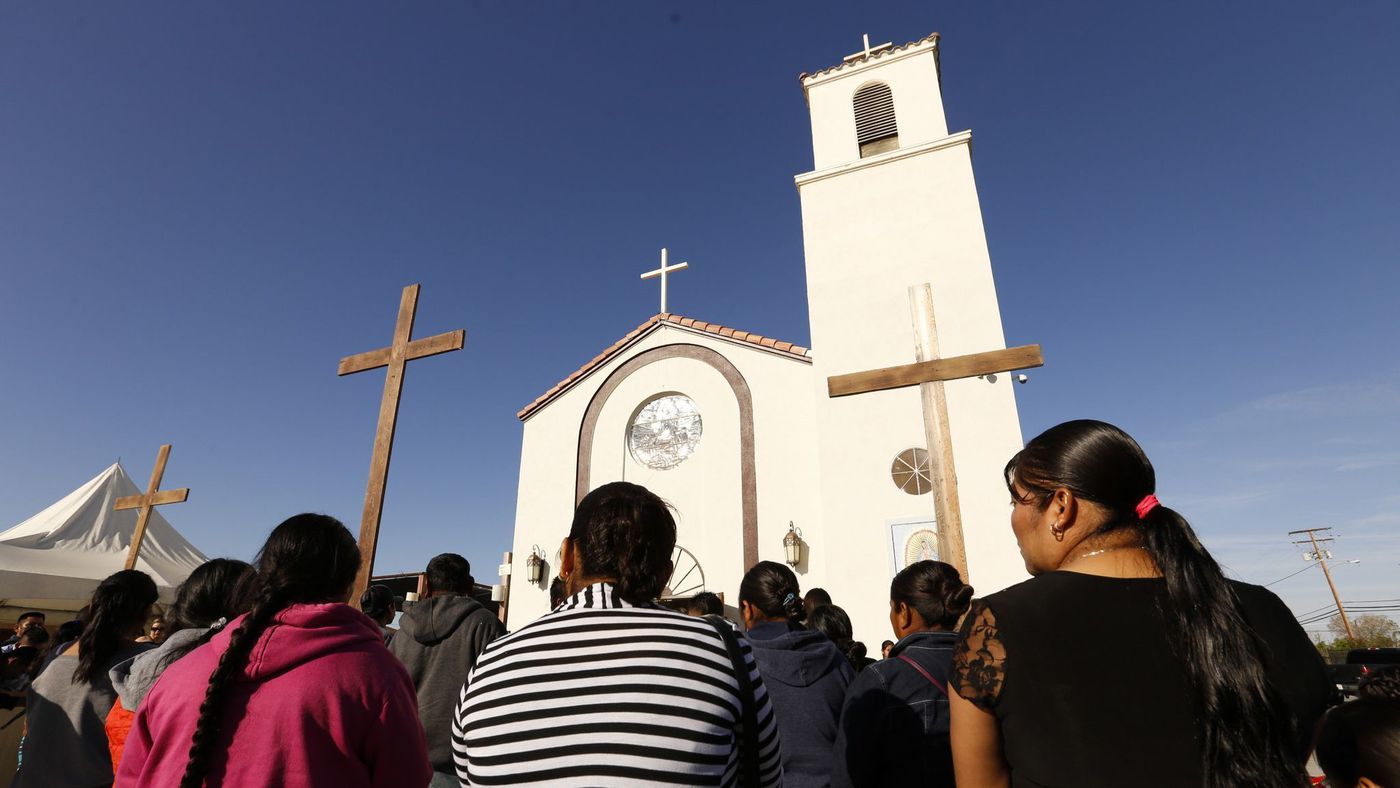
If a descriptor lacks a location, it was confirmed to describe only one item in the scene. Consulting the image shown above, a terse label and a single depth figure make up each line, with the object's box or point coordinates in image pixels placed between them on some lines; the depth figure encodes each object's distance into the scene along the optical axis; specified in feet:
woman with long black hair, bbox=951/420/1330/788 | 4.27
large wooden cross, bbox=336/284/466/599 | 18.81
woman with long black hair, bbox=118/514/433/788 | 5.26
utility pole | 107.31
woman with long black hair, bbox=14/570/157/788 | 9.55
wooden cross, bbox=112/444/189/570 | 34.73
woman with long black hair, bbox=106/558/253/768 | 8.07
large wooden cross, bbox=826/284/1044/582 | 18.04
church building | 32.65
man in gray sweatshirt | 11.50
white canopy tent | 34.60
